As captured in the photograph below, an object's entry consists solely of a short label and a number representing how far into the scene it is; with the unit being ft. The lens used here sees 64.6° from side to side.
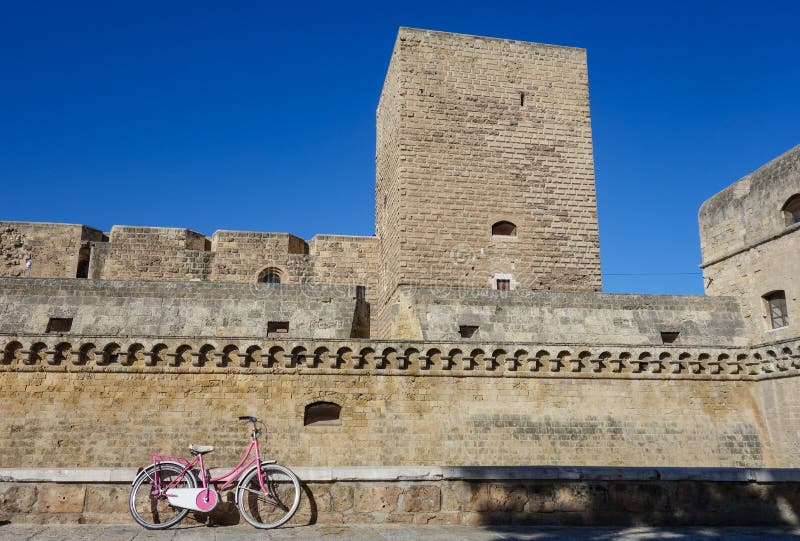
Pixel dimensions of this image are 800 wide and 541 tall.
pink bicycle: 18.26
